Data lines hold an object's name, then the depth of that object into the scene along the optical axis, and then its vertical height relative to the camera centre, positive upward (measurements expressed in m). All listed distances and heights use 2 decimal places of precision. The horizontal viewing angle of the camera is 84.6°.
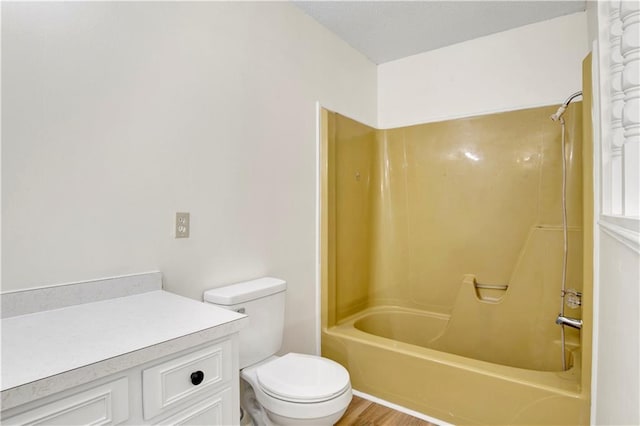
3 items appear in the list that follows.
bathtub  1.68 -0.93
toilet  1.45 -0.75
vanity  0.74 -0.35
